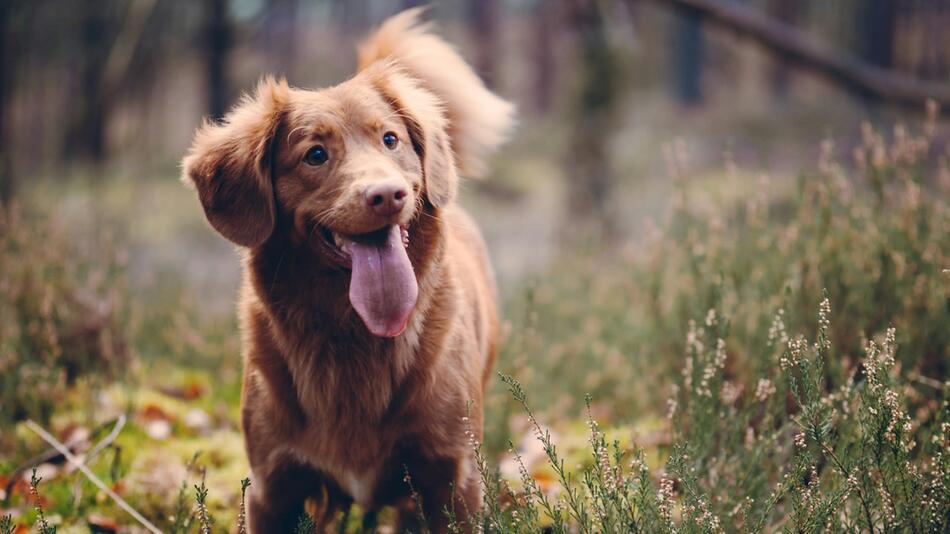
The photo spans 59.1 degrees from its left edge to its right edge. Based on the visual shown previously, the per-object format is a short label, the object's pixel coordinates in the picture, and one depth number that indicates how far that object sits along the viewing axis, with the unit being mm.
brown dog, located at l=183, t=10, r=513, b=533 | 2449
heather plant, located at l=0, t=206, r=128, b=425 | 3674
